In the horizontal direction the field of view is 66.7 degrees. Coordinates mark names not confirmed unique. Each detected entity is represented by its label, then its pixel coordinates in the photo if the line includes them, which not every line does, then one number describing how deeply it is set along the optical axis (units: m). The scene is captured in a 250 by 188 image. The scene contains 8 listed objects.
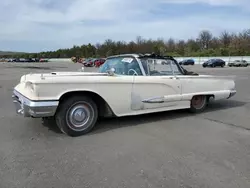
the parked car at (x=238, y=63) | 33.44
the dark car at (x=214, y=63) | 31.05
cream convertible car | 3.24
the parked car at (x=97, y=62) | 32.08
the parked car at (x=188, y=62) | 39.93
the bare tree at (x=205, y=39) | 61.66
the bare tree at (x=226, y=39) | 56.42
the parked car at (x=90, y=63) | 33.60
